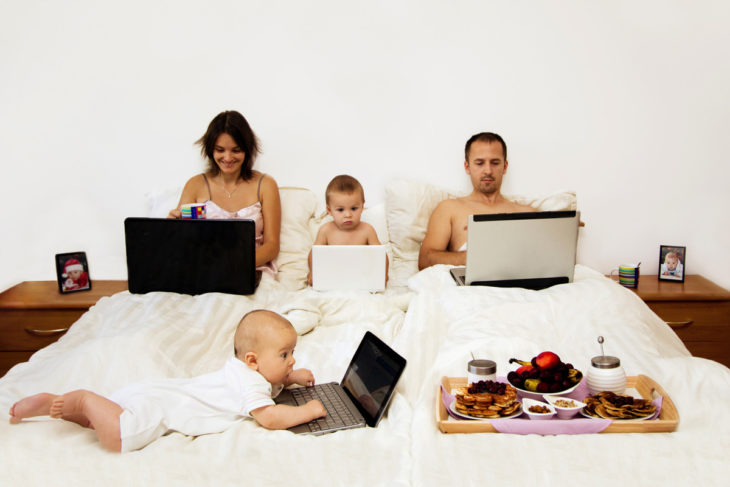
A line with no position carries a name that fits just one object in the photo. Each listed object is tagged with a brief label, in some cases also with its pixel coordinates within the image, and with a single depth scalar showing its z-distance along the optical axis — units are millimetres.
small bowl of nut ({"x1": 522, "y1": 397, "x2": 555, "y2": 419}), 1079
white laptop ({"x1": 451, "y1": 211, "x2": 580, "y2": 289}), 1825
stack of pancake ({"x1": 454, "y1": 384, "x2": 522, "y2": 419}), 1087
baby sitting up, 2320
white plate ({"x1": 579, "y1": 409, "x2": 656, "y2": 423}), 1060
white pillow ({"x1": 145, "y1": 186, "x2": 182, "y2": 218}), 2547
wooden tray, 1051
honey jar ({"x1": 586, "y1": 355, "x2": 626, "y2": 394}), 1168
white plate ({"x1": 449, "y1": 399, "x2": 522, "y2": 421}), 1084
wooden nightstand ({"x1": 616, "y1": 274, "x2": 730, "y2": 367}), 2418
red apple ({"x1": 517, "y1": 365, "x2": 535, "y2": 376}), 1228
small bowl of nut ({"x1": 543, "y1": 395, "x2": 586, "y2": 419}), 1086
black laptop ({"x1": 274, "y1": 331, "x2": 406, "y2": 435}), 1201
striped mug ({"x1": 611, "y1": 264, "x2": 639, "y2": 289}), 2522
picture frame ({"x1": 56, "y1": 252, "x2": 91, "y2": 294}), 2529
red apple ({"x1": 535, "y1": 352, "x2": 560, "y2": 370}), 1217
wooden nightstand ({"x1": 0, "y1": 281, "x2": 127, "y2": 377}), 2373
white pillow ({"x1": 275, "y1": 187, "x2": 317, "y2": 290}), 2428
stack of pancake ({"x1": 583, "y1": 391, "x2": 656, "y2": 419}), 1068
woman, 2410
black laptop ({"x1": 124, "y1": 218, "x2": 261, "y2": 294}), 2129
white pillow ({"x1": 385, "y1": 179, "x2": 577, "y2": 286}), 2539
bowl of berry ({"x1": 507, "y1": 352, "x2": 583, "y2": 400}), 1178
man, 2434
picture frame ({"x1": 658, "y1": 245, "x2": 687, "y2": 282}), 2637
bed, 979
